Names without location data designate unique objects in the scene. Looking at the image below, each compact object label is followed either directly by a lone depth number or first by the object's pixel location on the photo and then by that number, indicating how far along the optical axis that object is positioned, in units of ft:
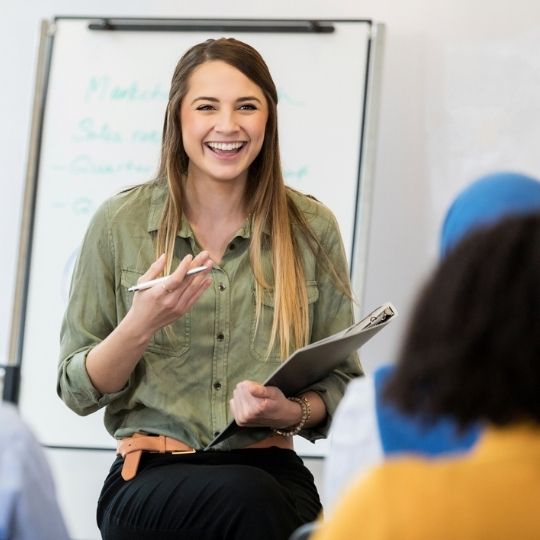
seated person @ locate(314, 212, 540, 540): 6.62
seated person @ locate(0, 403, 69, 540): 9.00
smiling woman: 10.95
